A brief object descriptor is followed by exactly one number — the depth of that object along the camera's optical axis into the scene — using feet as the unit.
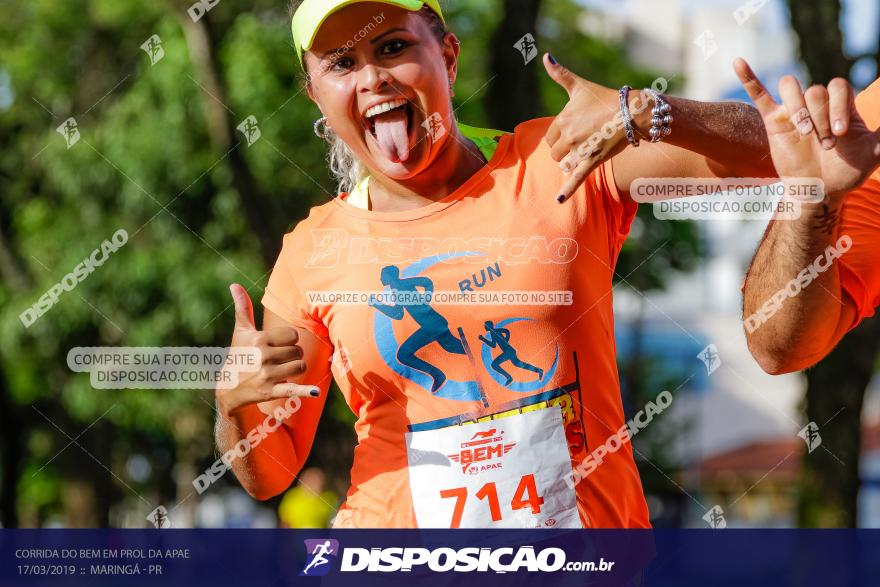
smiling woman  16.96
